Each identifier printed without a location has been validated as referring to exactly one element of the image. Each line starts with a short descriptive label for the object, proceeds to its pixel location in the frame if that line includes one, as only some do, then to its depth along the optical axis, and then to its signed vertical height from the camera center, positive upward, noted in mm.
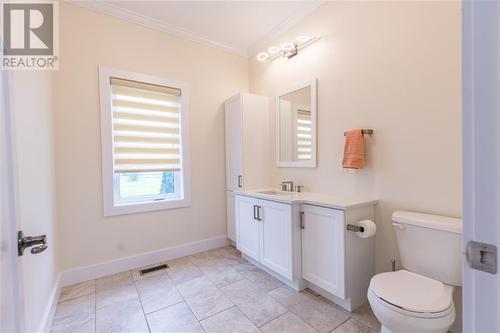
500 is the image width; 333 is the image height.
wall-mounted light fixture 2475 +1293
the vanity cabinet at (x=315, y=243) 1793 -715
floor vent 2521 -1161
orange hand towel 1973 +74
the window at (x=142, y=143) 2484 +243
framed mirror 2502 +406
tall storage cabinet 2947 +229
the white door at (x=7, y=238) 725 -235
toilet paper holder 1757 -512
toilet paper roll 1735 -514
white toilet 1210 -766
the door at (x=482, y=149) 479 +17
